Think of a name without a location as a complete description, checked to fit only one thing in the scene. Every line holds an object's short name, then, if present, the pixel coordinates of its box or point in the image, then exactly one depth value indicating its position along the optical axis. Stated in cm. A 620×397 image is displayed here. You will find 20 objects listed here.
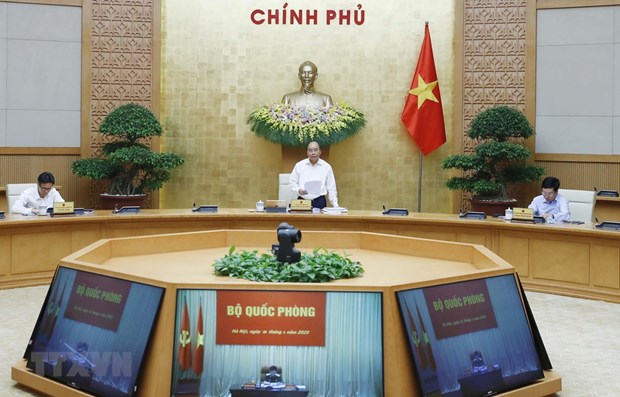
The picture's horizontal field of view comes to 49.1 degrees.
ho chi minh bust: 907
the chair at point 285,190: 793
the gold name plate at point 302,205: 710
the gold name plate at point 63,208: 662
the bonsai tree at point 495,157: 817
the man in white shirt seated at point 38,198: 670
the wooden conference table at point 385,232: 617
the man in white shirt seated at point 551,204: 671
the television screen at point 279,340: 286
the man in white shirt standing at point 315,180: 773
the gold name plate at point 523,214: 656
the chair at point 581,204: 696
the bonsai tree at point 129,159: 835
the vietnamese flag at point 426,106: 917
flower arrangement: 863
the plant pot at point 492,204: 829
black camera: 337
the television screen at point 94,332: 296
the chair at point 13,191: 710
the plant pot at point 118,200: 847
